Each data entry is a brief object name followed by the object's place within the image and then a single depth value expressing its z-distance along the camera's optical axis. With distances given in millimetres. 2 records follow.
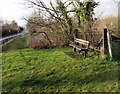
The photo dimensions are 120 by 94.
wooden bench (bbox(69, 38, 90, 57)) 6944
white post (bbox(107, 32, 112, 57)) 6305
